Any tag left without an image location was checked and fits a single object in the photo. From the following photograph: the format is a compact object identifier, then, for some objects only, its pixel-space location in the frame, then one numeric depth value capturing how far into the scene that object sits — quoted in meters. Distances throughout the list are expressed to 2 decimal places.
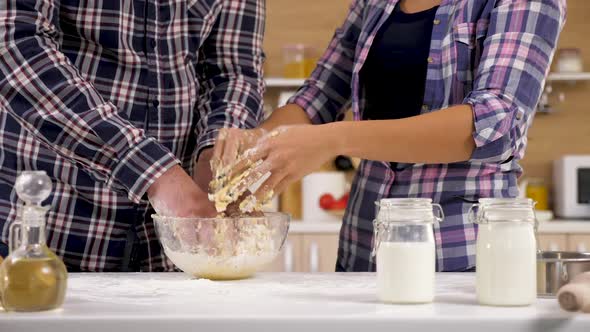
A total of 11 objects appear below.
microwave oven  5.32
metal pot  1.81
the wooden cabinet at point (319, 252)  5.11
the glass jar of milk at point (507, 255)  1.72
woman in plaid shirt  2.19
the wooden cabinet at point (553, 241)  5.01
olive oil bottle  1.66
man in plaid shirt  2.27
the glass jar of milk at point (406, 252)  1.75
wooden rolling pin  1.65
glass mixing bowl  2.09
